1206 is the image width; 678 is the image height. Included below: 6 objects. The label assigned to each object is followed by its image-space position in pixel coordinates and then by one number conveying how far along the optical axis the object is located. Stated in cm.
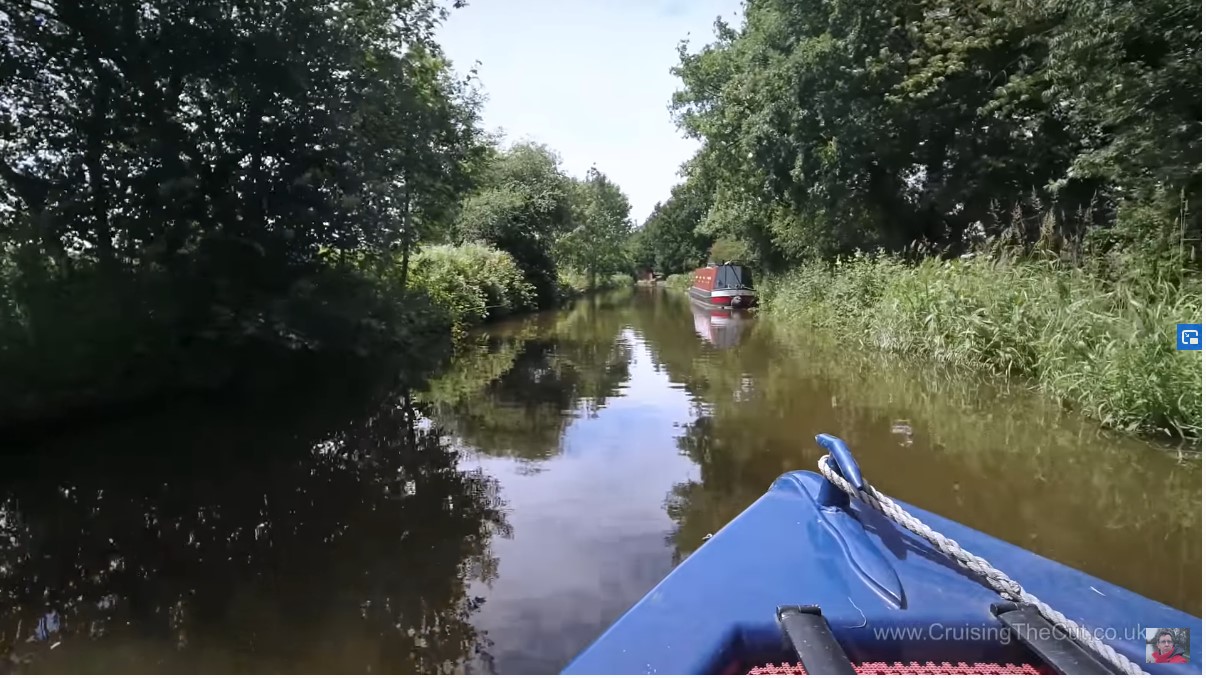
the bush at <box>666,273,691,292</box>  5951
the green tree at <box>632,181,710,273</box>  5362
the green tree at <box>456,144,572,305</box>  2844
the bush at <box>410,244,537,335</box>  1861
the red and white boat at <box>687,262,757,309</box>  2641
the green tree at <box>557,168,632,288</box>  4097
